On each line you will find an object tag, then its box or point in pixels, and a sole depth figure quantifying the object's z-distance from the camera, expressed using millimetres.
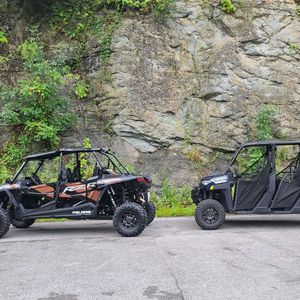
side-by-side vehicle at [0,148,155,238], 9258
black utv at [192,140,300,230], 10008
